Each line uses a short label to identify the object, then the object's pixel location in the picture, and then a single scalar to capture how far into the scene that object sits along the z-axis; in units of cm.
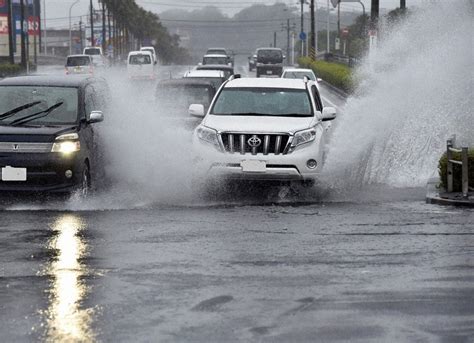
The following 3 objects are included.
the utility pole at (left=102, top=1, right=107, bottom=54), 12988
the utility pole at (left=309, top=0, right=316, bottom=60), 10104
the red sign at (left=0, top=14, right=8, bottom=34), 14712
